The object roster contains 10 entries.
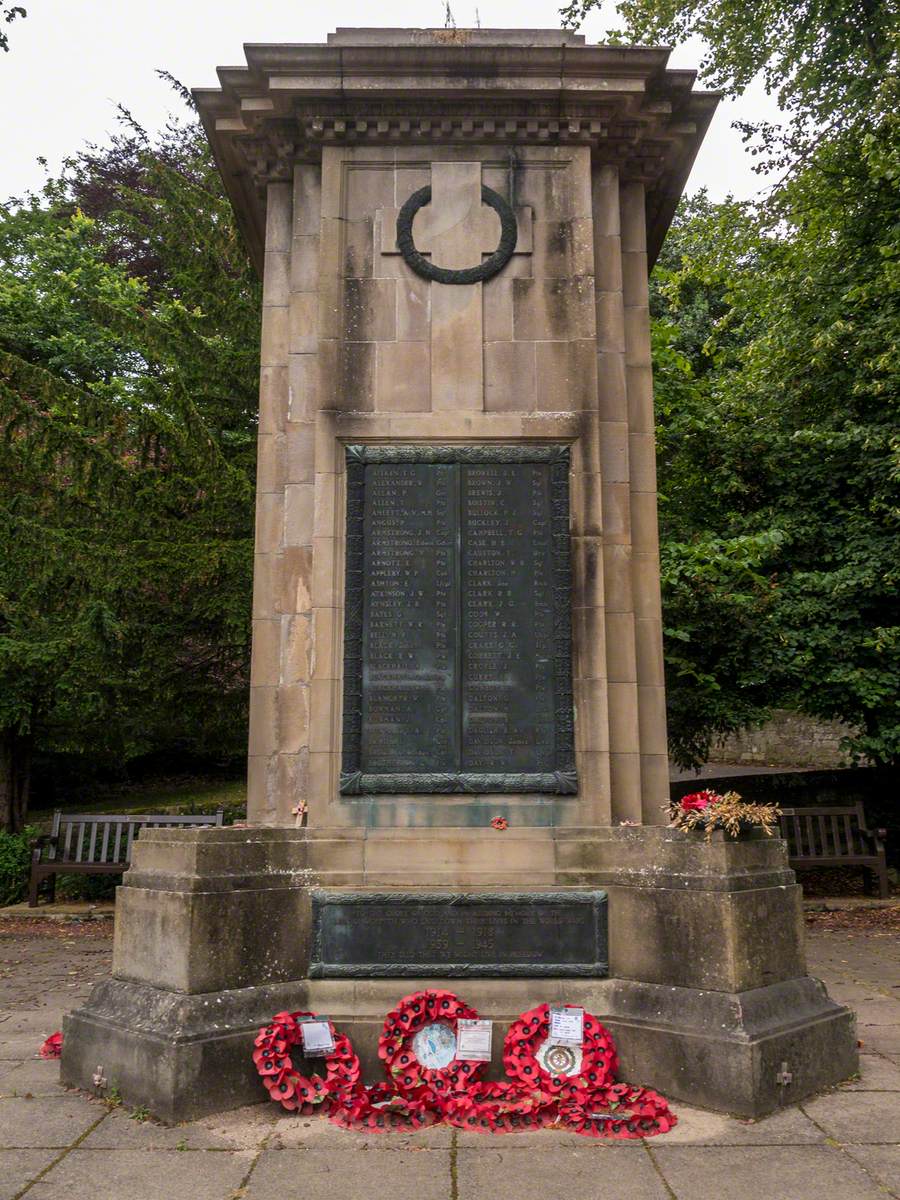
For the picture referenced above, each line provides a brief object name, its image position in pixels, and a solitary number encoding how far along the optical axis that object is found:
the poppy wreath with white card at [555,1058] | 5.80
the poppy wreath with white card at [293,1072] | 5.68
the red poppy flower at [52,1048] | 6.86
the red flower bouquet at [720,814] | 6.36
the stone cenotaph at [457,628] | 6.05
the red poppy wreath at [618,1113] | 5.37
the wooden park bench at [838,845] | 13.90
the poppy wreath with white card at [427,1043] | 5.81
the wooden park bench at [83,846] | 13.66
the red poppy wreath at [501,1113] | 5.48
